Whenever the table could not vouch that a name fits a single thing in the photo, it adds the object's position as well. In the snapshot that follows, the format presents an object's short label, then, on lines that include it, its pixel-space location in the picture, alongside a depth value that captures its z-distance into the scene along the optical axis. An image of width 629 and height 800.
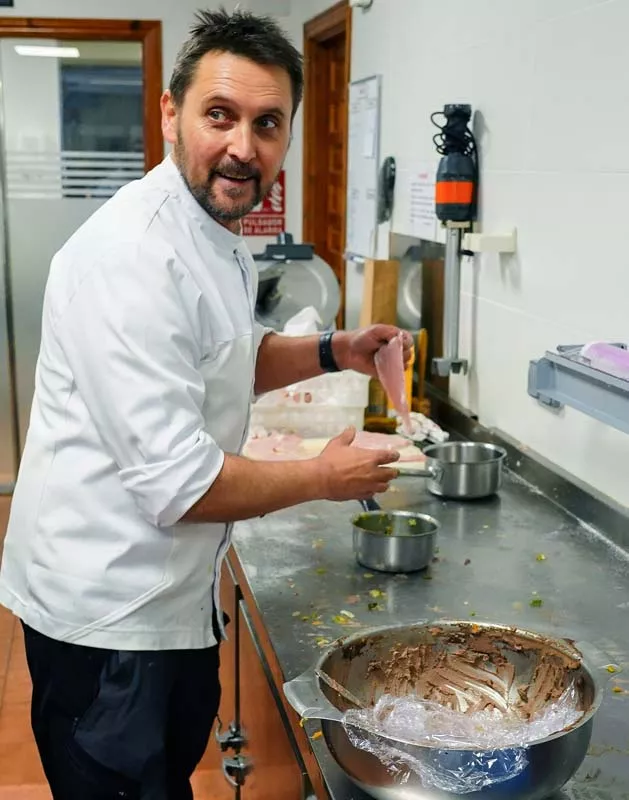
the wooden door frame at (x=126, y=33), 4.04
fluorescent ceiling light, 4.08
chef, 1.19
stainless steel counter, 1.34
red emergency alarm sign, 4.27
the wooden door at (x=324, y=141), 3.89
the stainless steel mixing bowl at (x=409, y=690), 0.90
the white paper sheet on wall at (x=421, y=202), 2.61
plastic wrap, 0.89
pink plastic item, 1.37
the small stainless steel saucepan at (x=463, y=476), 1.91
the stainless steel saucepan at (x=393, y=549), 1.56
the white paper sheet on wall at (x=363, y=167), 3.12
